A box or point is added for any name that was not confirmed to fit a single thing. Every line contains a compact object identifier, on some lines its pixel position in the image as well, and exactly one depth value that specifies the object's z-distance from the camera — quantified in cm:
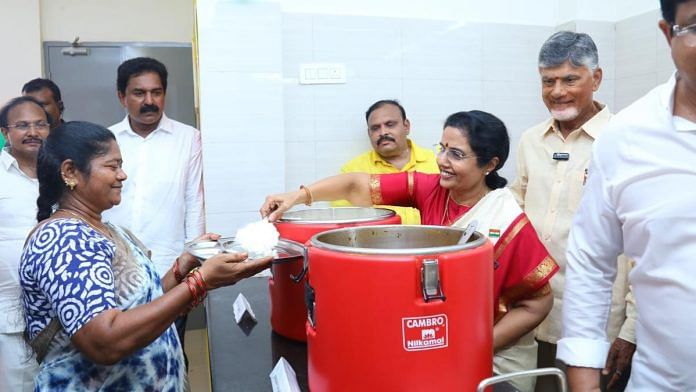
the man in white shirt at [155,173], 256
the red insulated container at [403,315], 81
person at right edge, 85
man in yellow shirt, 280
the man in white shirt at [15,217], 205
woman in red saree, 122
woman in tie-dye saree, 110
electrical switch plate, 291
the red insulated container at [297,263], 122
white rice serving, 118
